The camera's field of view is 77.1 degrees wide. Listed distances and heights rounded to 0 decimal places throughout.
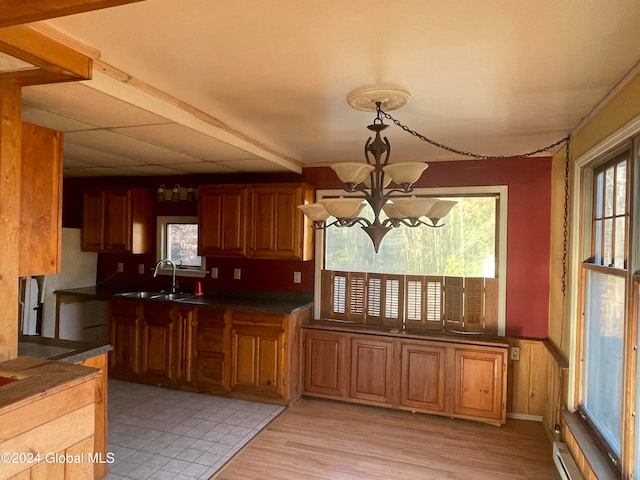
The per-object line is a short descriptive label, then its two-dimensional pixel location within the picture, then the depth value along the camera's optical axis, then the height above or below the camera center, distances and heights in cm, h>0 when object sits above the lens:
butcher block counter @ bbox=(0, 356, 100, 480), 131 -65
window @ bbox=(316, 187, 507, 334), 371 -29
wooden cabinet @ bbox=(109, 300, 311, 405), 376 -107
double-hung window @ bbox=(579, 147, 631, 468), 202 -30
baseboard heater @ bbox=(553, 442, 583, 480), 231 -131
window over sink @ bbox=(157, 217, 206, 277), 464 -7
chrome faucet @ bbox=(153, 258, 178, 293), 457 -38
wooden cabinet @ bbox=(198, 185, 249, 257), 410 +21
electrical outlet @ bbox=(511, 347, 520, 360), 357 -96
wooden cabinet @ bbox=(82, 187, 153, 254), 448 +20
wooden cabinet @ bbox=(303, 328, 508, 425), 342 -117
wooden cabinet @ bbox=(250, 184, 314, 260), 396 +18
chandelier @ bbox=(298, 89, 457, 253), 202 +25
